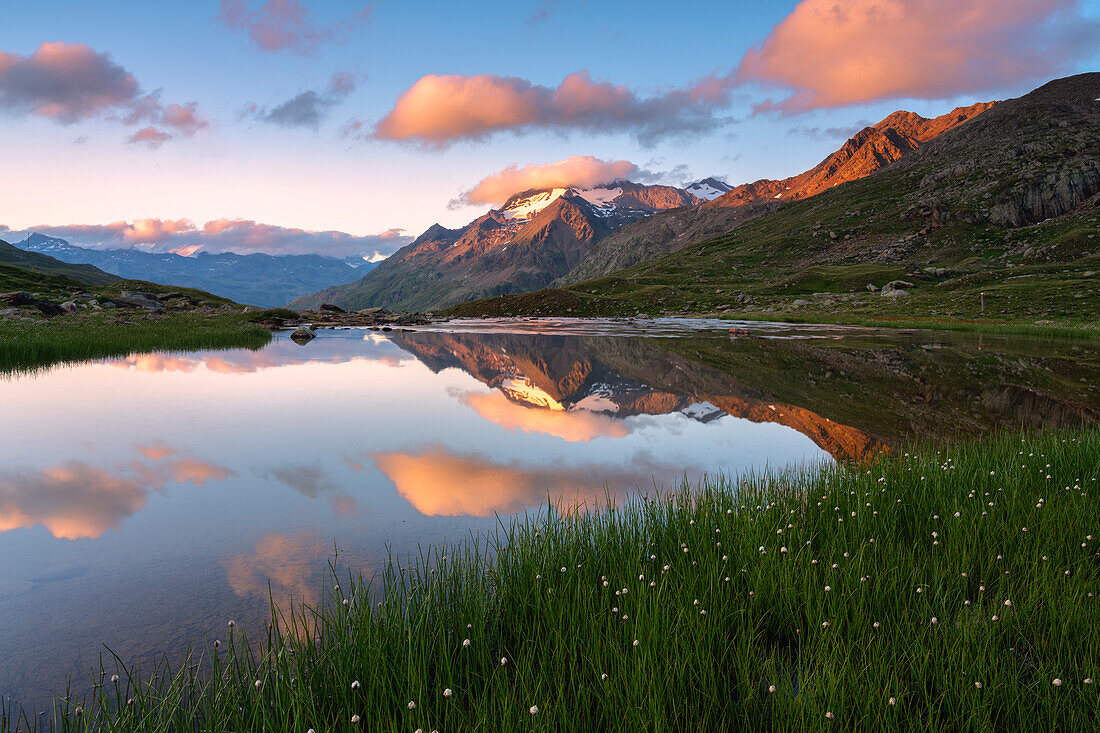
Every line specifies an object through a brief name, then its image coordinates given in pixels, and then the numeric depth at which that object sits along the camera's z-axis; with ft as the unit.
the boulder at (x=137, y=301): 257.34
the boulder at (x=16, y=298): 201.23
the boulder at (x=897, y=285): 349.37
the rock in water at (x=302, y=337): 165.17
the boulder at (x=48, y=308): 184.35
